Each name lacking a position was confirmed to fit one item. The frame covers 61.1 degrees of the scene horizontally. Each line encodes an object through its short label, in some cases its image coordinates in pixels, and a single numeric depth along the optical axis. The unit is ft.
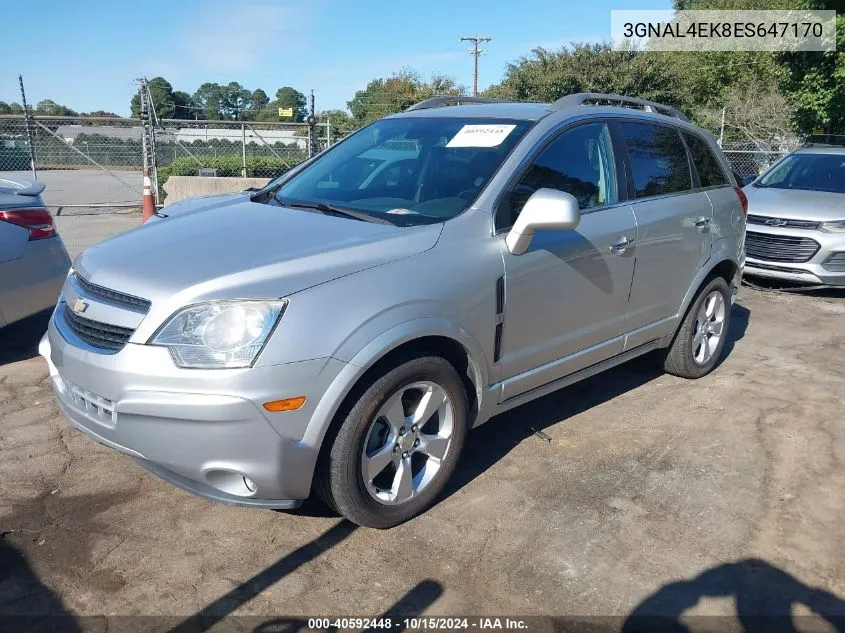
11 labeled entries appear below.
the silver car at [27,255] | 15.60
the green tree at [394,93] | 154.40
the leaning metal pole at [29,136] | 45.05
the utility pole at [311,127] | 42.11
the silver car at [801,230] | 24.98
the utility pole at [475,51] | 158.81
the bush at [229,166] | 63.36
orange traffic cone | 34.12
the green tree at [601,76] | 75.66
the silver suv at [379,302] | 8.62
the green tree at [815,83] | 57.16
